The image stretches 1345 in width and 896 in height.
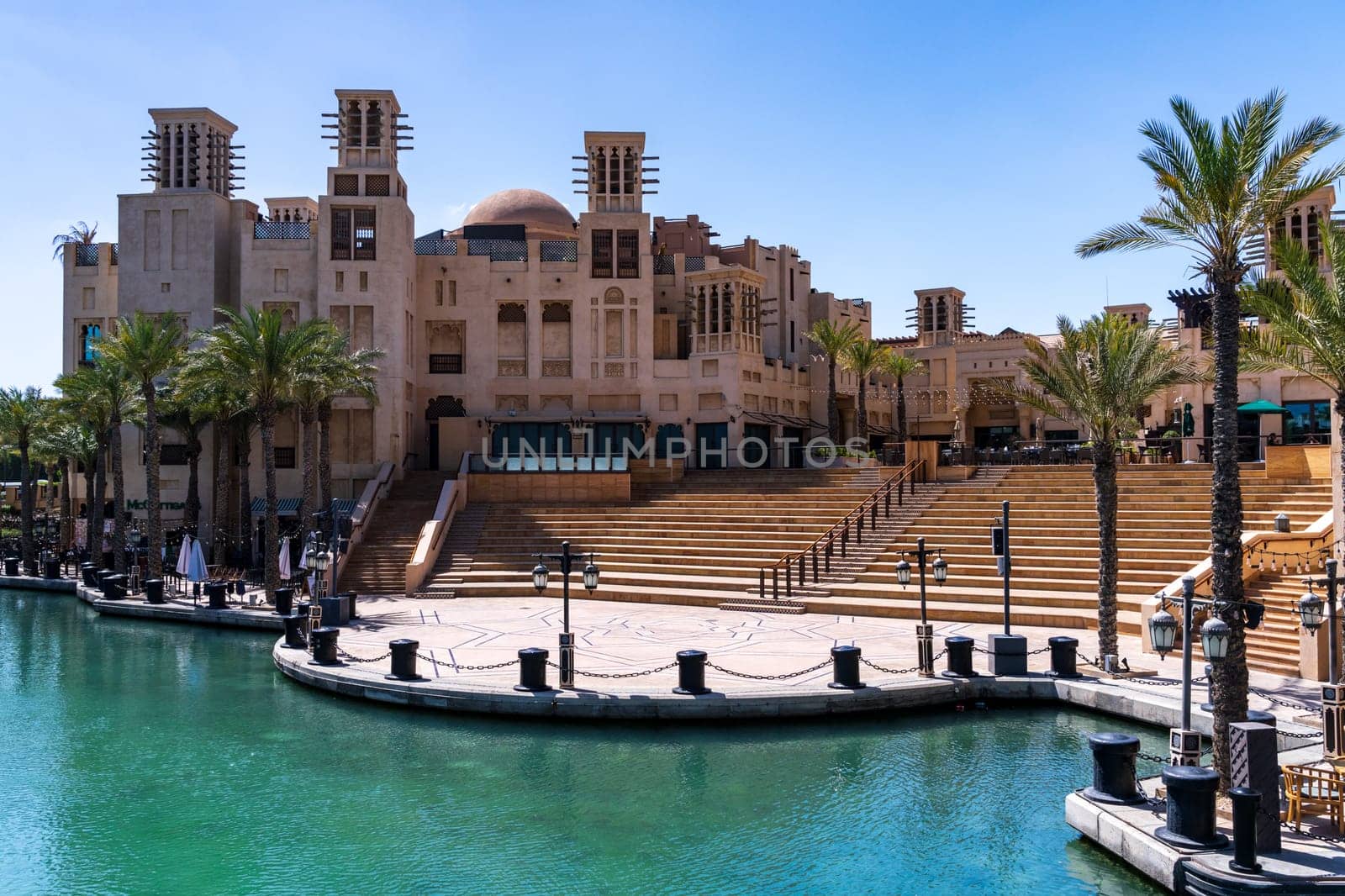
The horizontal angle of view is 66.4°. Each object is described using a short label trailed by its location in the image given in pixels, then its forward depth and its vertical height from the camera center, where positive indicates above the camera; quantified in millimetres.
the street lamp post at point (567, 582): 16781 -1818
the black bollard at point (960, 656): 17047 -2965
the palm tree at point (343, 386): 32688 +3110
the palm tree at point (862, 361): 45469 +5213
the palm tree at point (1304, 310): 14578 +2421
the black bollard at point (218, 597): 27823 -3132
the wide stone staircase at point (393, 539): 31156 -1935
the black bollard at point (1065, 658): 16922 -2987
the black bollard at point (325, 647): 18953 -3088
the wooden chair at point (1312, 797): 9688 -3082
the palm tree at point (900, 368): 48562 +5192
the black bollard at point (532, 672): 16578 -3100
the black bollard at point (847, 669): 16297 -3032
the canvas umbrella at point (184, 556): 31438 -2295
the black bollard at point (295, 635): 20984 -3168
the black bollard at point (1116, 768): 10750 -3065
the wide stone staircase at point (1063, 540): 22891 -1587
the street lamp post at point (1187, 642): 10180 -1716
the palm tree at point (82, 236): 48188 +11764
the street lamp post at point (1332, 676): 11570 -2404
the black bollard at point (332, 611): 23953 -3041
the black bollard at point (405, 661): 17500 -3087
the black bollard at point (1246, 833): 8734 -3033
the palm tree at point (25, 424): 38969 +2242
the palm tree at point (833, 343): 45938 +6058
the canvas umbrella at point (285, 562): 29766 -2365
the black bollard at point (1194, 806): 9375 -3032
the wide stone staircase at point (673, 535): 29469 -1771
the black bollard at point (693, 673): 16031 -3046
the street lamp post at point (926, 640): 17203 -2711
